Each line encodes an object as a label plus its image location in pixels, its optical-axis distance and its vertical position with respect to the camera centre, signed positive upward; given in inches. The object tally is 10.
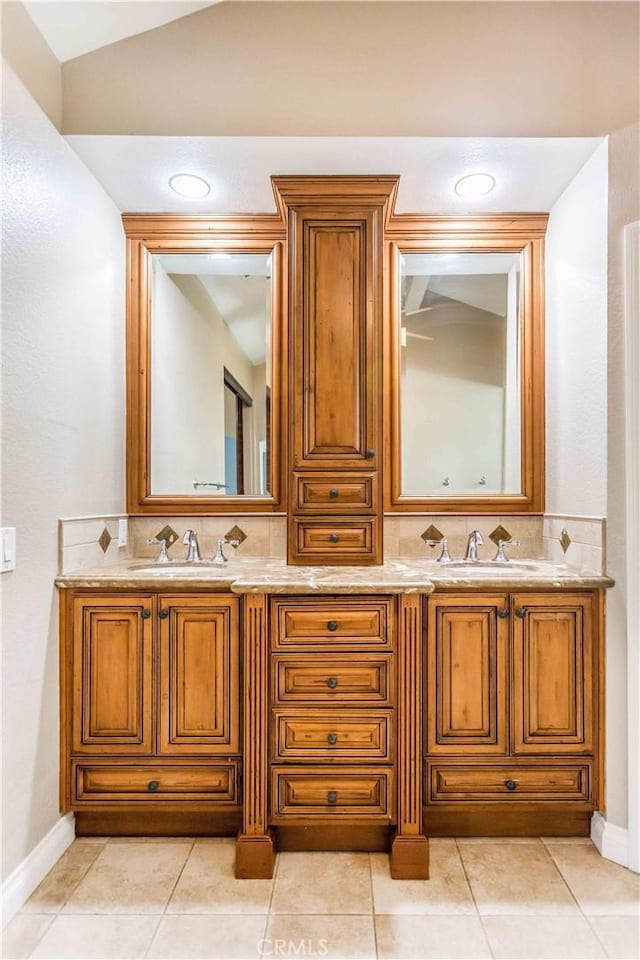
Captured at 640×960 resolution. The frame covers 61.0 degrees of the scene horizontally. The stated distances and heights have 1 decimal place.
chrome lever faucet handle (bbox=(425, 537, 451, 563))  92.0 -11.7
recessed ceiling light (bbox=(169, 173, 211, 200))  85.7 +48.3
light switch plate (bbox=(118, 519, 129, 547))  94.0 -8.4
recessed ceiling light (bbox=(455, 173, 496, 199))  84.9 +48.1
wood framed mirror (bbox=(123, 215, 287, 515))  97.5 +21.8
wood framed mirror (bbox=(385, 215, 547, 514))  96.6 +21.7
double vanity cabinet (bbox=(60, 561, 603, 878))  74.1 -31.0
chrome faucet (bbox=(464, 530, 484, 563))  93.0 -10.2
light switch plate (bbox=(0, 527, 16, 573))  61.9 -7.4
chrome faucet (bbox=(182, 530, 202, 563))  94.1 -10.8
